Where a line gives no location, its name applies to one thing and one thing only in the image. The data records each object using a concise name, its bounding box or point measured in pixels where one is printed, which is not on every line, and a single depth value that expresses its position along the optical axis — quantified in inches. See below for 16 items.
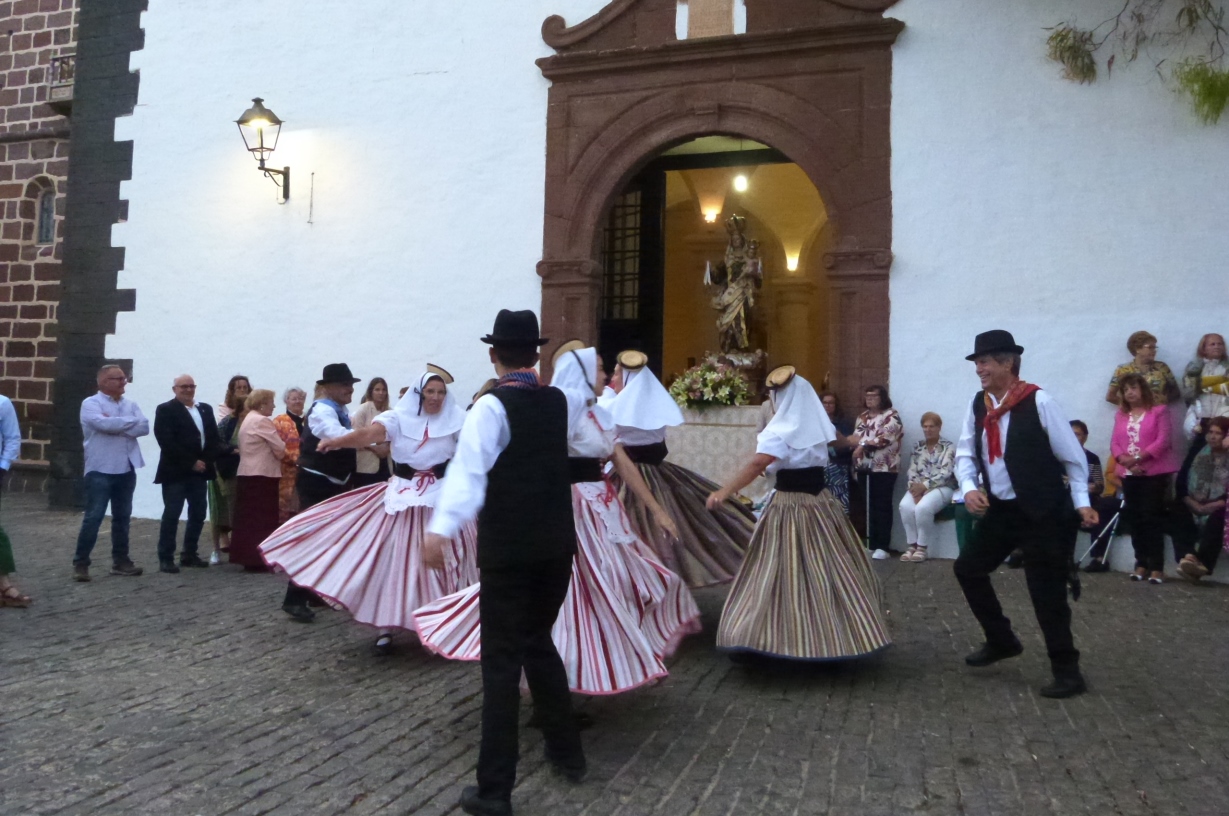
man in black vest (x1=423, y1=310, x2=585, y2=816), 143.3
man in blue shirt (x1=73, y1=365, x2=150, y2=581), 323.9
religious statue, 488.4
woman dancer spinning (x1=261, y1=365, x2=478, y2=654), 233.0
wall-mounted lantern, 466.6
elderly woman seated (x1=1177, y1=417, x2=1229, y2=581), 319.6
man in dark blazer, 345.7
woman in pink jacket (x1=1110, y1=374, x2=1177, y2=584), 331.0
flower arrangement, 412.5
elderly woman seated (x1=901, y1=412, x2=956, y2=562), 362.6
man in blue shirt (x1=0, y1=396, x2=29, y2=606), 278.1
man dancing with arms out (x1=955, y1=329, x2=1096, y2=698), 201.2
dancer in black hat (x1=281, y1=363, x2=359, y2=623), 267.1
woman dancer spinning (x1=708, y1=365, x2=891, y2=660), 208.5
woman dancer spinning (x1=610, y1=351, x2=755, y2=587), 248.1
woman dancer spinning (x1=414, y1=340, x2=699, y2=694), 179.5
